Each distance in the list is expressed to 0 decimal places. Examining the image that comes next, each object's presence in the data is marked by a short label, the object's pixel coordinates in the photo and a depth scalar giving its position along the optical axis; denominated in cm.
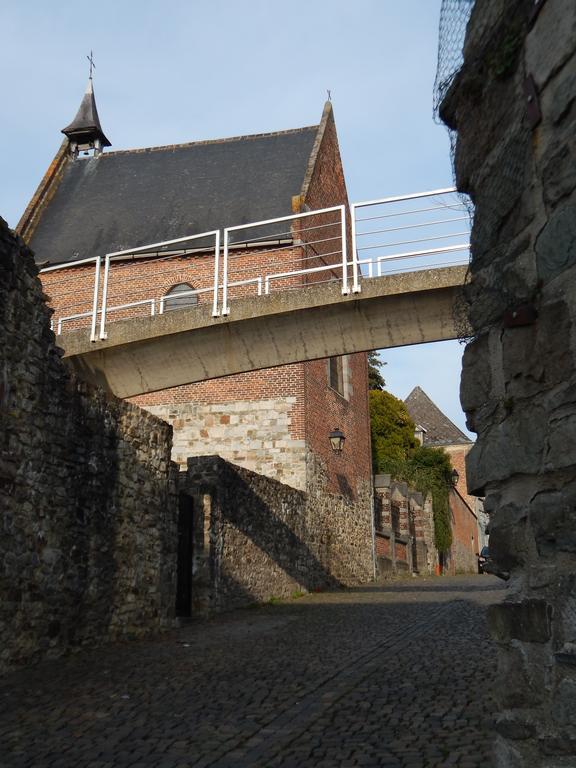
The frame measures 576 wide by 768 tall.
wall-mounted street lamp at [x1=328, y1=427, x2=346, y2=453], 1848
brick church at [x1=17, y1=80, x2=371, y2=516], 1870
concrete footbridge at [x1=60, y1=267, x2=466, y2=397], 1085
